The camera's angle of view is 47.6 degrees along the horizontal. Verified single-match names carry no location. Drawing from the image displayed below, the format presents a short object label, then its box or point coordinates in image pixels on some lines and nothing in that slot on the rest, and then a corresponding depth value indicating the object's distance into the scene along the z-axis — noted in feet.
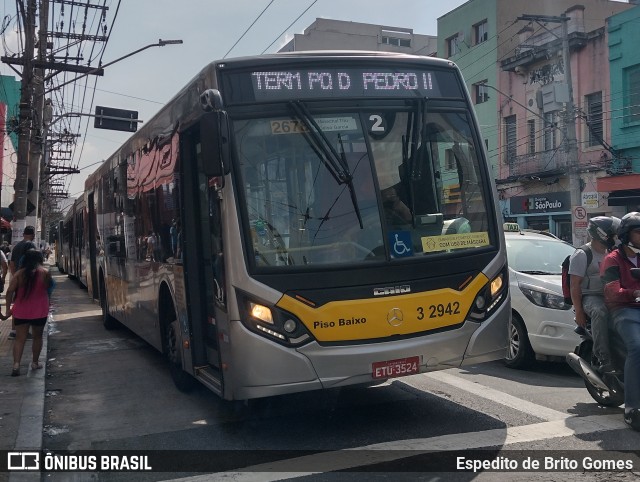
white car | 27.32
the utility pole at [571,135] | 73.87
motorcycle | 20.93
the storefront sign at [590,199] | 71.15
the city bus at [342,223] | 18.52
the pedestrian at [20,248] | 39.86
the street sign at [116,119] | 73.00
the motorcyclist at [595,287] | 21.07
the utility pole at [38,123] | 62.41
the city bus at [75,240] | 69.92
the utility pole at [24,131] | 52.38
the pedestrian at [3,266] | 49.91
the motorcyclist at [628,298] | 19.35
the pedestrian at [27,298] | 29.73
